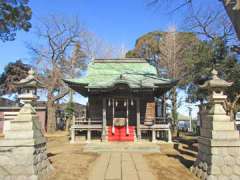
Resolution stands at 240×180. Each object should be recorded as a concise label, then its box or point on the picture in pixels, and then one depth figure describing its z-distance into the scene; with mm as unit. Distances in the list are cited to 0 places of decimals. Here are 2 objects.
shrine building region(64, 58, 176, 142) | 11609
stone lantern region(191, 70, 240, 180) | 5101
